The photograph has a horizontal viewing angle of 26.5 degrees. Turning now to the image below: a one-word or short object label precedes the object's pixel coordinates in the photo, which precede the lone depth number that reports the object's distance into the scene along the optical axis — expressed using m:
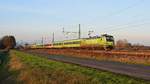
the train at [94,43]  60.28
